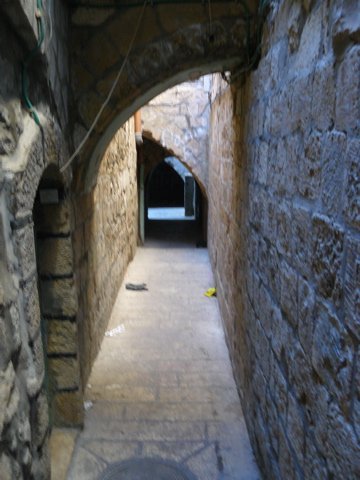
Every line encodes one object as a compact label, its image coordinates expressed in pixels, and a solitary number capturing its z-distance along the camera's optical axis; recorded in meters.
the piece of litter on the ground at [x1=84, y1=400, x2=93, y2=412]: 2.84
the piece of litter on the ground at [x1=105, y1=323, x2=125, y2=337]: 3.98
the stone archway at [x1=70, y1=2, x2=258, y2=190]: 2.27
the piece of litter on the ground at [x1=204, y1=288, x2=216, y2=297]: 5.03
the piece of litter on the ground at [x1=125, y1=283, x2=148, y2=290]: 5.21
